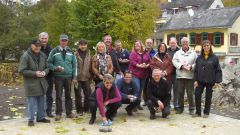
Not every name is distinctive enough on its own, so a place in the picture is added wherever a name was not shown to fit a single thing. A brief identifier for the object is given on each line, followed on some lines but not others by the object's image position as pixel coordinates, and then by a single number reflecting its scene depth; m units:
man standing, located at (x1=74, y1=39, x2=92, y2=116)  7.13
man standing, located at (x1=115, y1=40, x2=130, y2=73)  7.96
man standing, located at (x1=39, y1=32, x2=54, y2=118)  6.78
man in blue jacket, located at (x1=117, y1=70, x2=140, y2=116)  7.11
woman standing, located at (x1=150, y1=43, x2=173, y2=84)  7.43
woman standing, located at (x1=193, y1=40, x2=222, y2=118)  7.14
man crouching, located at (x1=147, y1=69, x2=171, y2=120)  7.02
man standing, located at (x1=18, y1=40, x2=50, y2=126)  6.32
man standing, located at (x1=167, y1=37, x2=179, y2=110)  7.66
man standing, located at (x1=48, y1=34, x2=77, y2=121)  6.76
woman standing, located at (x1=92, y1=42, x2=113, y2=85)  7.12
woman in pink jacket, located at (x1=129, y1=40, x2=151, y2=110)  7.49
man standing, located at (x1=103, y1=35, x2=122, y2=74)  7.47
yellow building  32.56
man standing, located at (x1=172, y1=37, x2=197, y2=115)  7.35
